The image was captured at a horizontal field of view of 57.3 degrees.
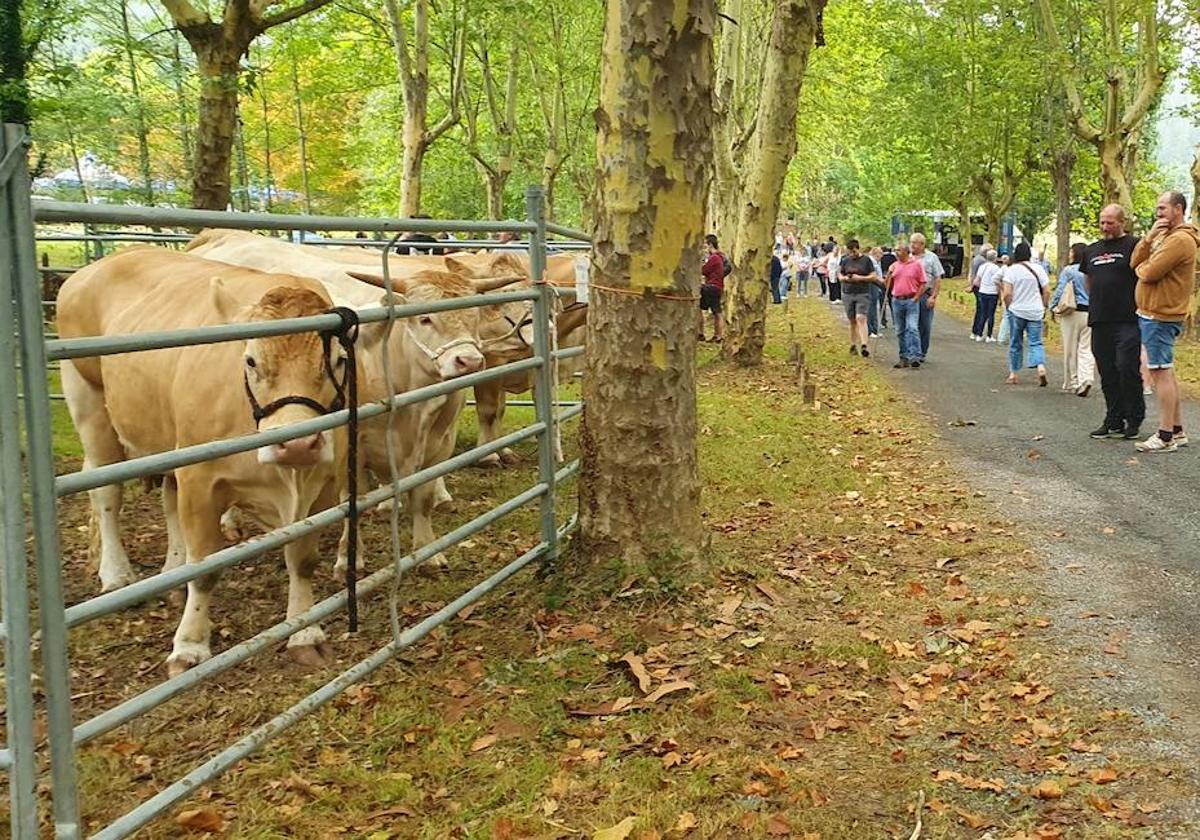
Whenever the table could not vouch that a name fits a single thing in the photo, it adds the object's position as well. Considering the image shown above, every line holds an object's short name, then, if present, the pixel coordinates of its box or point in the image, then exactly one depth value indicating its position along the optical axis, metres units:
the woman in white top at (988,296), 21.41
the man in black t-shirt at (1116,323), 10.16
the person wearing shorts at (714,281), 19.23
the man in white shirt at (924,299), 17.81
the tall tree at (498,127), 29.70
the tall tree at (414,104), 20.28
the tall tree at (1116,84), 19.36
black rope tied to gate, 4.34
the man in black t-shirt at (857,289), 17.86
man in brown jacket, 9.20
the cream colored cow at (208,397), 4.54
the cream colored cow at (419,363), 6.14
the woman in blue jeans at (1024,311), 14.74
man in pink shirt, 16.53
